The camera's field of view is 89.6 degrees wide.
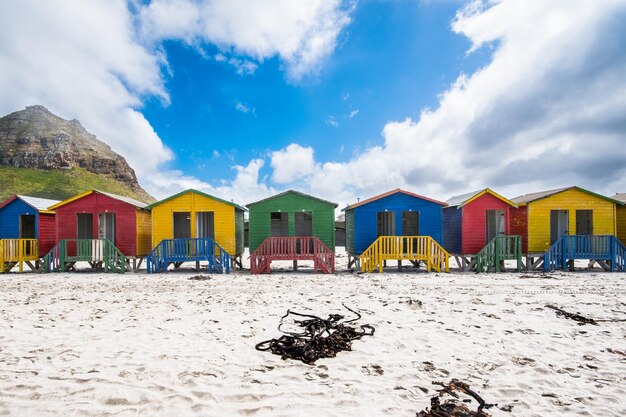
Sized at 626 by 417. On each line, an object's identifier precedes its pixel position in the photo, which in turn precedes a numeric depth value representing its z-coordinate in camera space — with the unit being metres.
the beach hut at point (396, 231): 15.81
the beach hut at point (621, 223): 18.31
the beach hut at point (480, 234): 16.09
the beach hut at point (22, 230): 17.33
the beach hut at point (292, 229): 15.81
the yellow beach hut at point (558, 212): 16.95
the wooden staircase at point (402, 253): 15.65
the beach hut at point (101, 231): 16.77
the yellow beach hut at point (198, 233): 16.30
